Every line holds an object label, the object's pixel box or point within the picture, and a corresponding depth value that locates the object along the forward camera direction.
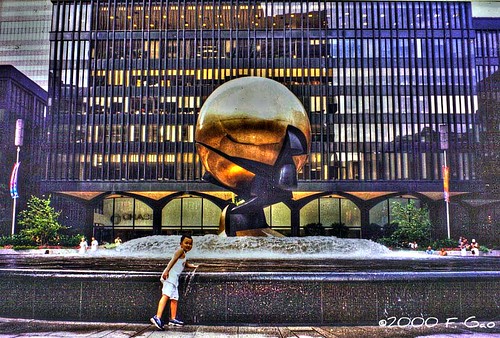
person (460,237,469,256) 28.59
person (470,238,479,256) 24.95
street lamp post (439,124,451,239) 40.97
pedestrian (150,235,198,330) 6.69
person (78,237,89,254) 25.23
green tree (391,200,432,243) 38.16
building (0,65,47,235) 47.03
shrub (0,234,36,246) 33.03
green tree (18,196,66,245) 36.96
